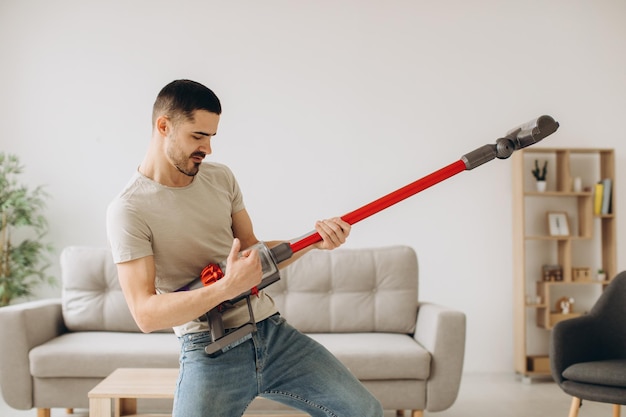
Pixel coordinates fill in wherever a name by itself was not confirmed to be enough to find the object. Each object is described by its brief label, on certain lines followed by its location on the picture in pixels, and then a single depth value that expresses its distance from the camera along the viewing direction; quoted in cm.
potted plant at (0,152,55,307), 380
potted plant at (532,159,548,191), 420
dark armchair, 249
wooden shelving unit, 410
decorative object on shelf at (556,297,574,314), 422
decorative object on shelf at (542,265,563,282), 418
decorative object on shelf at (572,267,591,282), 419
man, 149
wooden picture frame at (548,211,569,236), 422
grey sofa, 291
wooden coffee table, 230
